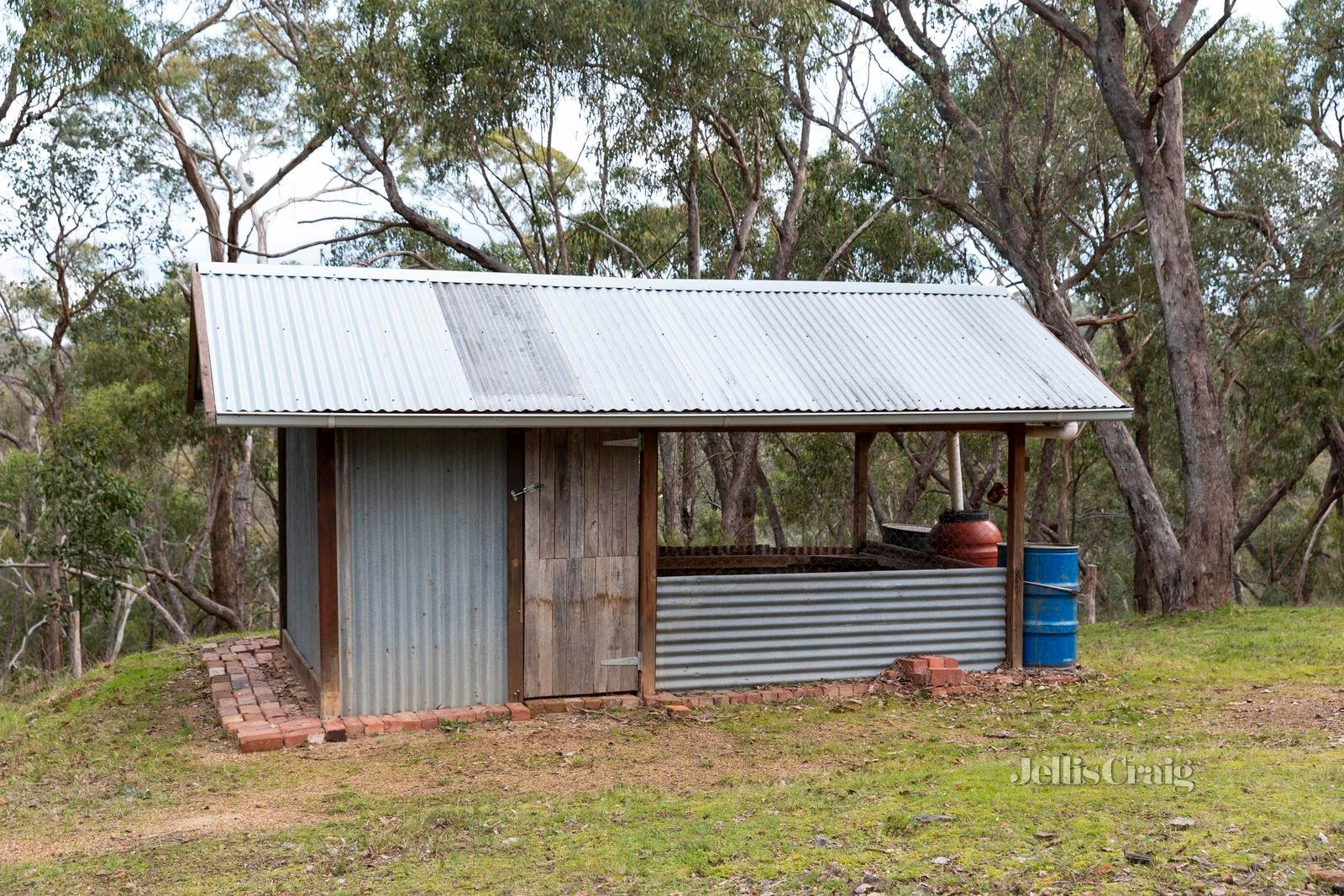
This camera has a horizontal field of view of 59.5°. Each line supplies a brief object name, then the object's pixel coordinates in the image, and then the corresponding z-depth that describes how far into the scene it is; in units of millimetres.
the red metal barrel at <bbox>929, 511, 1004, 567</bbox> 9625
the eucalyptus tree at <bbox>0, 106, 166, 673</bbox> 19984
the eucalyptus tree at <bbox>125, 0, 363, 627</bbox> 20656
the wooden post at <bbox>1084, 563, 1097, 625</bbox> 12312
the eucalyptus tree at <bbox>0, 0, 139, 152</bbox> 16750
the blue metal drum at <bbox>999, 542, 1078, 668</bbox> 9008
